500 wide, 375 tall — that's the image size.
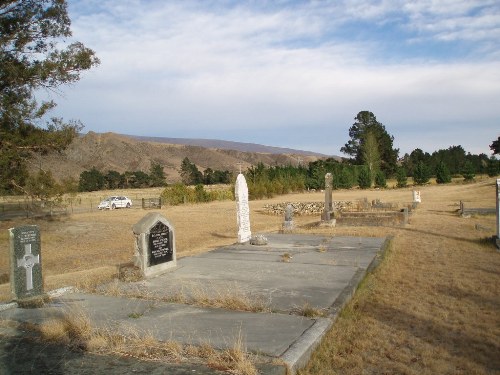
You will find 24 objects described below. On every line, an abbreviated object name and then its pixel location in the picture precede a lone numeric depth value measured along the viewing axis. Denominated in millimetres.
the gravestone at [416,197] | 29597
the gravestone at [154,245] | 8656
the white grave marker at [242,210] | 13656
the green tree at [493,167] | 59031
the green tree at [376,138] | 77875
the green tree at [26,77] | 20250
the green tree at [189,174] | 92750
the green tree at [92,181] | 88238
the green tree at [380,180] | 61438
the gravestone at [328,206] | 19047
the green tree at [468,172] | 58156
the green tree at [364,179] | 61406
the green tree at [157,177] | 95688
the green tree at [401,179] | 60344
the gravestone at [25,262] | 7016
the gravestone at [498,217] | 12141
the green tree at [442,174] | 59312
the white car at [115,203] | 42784
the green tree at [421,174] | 61344
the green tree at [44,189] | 22469
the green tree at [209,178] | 96438
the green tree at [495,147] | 63378
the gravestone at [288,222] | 17416
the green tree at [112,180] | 93812
